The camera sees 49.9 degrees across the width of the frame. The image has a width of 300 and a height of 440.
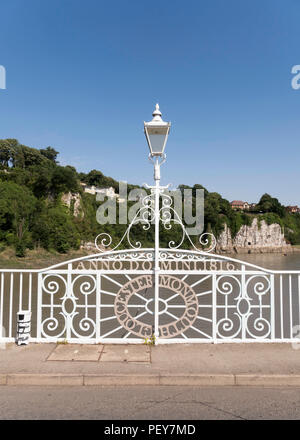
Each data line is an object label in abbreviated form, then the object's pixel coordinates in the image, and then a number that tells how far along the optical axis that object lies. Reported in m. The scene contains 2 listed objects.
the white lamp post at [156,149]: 5.12
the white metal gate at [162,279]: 5.00
